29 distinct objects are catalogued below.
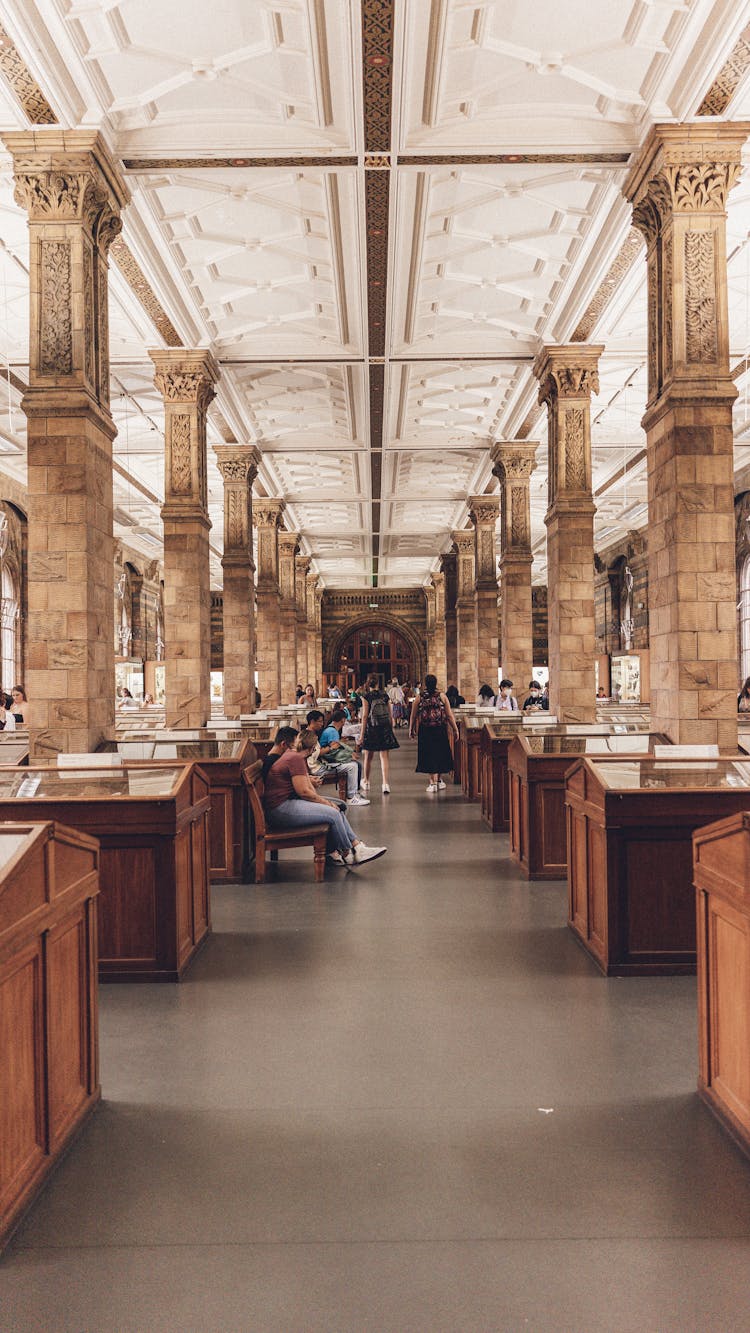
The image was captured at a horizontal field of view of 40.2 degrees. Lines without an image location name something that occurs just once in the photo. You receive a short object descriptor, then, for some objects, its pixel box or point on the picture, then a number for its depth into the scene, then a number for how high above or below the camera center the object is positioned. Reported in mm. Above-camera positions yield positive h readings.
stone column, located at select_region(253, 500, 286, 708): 23531 +1837
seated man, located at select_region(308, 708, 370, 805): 12070 -1001
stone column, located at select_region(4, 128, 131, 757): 8367 +2023
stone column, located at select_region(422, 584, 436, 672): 43750 +2827
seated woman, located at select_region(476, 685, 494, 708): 19469 -337
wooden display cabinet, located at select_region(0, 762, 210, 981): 5195 -925
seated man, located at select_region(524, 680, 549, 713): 18125 -393
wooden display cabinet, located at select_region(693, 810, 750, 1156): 3238 -985
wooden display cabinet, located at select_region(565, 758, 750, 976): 5281 -992
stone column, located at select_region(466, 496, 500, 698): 23688 +2181
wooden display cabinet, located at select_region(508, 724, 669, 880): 7727 -869
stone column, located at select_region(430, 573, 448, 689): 39906 +1581
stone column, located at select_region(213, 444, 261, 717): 18016 +1349
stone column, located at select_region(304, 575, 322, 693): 41531 +1732
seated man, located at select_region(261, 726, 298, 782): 8188 -501
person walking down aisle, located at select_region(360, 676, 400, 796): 14430 -679
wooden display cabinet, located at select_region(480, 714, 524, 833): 10539 -1017
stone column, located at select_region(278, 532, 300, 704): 28125 +1479
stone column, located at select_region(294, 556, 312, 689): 34844 +3118
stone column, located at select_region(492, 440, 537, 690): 18406 +2076
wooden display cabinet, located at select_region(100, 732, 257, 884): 7871 -902
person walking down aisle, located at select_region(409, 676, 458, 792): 13734 -719
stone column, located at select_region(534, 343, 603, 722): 13305 +1966
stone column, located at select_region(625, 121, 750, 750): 8469 +2036
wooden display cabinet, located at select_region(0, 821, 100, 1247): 2812 -980
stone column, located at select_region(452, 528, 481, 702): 27672 +1700
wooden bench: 7789 -1200
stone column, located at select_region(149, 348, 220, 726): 13719 +1951
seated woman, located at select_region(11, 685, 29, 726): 14423 -316
